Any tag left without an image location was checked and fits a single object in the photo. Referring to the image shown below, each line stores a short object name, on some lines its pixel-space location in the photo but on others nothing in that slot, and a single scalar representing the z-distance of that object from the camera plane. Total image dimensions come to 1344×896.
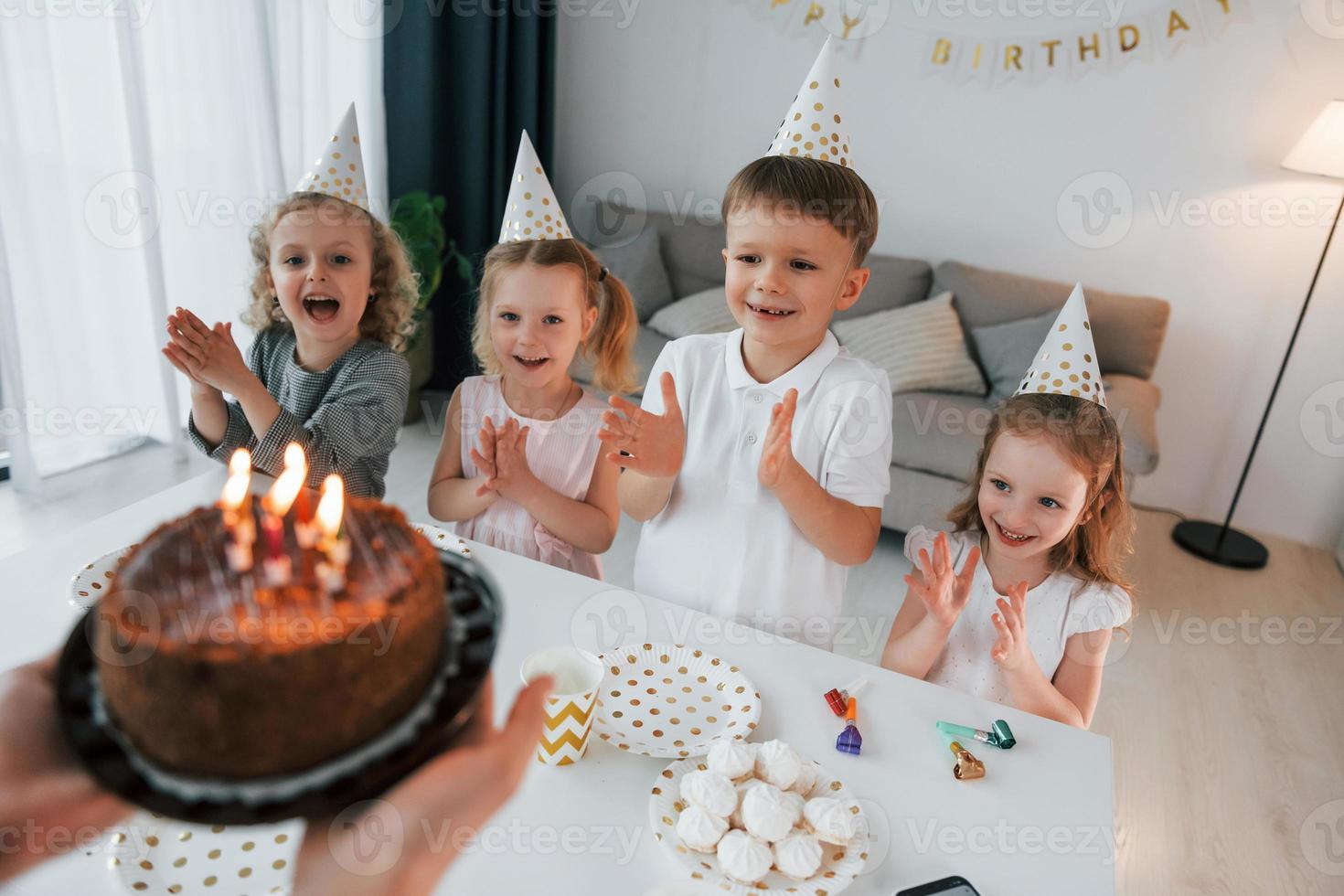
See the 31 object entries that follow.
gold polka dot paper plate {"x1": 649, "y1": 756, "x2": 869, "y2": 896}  0.81
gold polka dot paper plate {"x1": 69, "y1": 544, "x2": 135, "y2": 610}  1.10
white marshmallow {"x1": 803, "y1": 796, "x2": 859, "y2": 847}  0.84
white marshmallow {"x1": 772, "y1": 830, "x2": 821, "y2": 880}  0.81
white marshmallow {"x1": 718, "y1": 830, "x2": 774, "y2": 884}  0.81
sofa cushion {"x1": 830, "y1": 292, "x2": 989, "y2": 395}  3.13
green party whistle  1.02
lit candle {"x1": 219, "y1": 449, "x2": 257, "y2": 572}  0.49
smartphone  0.81
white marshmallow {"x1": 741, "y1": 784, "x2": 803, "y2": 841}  0.84
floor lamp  2.81
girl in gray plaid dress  1.56
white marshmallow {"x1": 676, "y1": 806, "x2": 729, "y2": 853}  0.84
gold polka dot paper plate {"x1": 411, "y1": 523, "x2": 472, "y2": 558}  1.33
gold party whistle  0.97
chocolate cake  0.45
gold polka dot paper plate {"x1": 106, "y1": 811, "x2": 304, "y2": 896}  0.78
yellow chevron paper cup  0.90
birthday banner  3.15
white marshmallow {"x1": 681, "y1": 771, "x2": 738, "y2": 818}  0.85
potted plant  3.38
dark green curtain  3.49
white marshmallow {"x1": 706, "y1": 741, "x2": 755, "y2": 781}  0.89
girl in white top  1.31
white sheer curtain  2.58
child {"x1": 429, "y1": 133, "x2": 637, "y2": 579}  1.56
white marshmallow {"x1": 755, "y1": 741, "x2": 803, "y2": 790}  0.89
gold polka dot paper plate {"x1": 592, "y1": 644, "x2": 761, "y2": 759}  0.99
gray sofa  2.89
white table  0.83
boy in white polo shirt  1.27
